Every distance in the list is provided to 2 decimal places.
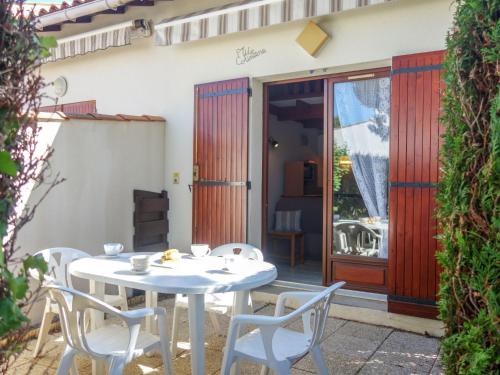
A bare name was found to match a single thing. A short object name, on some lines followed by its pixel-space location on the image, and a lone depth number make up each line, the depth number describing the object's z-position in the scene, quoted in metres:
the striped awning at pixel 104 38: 5.76
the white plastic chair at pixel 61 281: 3.33
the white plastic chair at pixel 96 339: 2.35
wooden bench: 6.39
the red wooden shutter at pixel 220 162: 5.02
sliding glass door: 4.46
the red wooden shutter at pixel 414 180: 3.91
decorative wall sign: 4.95
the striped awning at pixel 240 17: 4.30
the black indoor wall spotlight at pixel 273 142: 8.02
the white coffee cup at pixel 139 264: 2.79
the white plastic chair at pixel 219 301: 3.38
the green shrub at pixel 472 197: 1.81
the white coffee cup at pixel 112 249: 3.38
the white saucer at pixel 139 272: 2.75
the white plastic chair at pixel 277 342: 2.29
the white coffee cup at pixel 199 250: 3.29
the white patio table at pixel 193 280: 2.51
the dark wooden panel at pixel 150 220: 5.24
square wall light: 4.46
